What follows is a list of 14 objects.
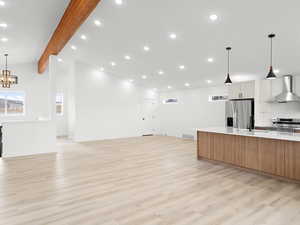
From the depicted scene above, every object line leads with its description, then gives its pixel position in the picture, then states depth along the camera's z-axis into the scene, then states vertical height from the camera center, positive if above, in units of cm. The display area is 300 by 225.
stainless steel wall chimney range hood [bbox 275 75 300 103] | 610 +72
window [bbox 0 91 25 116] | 888 +47
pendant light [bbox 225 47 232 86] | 478 +171
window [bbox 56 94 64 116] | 1086 +50
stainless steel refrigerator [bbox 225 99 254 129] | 706 +8
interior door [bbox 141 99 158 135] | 1134 -14
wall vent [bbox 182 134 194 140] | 984 -115
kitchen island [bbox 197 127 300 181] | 383 -82
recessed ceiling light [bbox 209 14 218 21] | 409 +207
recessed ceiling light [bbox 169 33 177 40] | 519 +212
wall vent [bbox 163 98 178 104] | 1089 +76
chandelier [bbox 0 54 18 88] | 674 +122
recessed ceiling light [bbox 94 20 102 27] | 518 +246
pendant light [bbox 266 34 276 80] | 391 +151
